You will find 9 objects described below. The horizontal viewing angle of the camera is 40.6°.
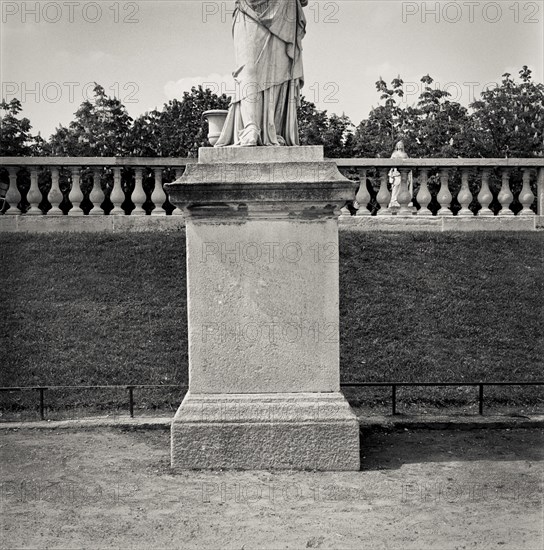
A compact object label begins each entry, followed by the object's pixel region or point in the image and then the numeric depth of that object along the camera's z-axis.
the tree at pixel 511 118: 32.97
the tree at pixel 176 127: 38.03
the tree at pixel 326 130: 36.78
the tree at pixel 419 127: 33.59
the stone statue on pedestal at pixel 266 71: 6.87
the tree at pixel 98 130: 35.85
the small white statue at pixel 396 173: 18.76
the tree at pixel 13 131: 28.73
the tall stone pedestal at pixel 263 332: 6.44
